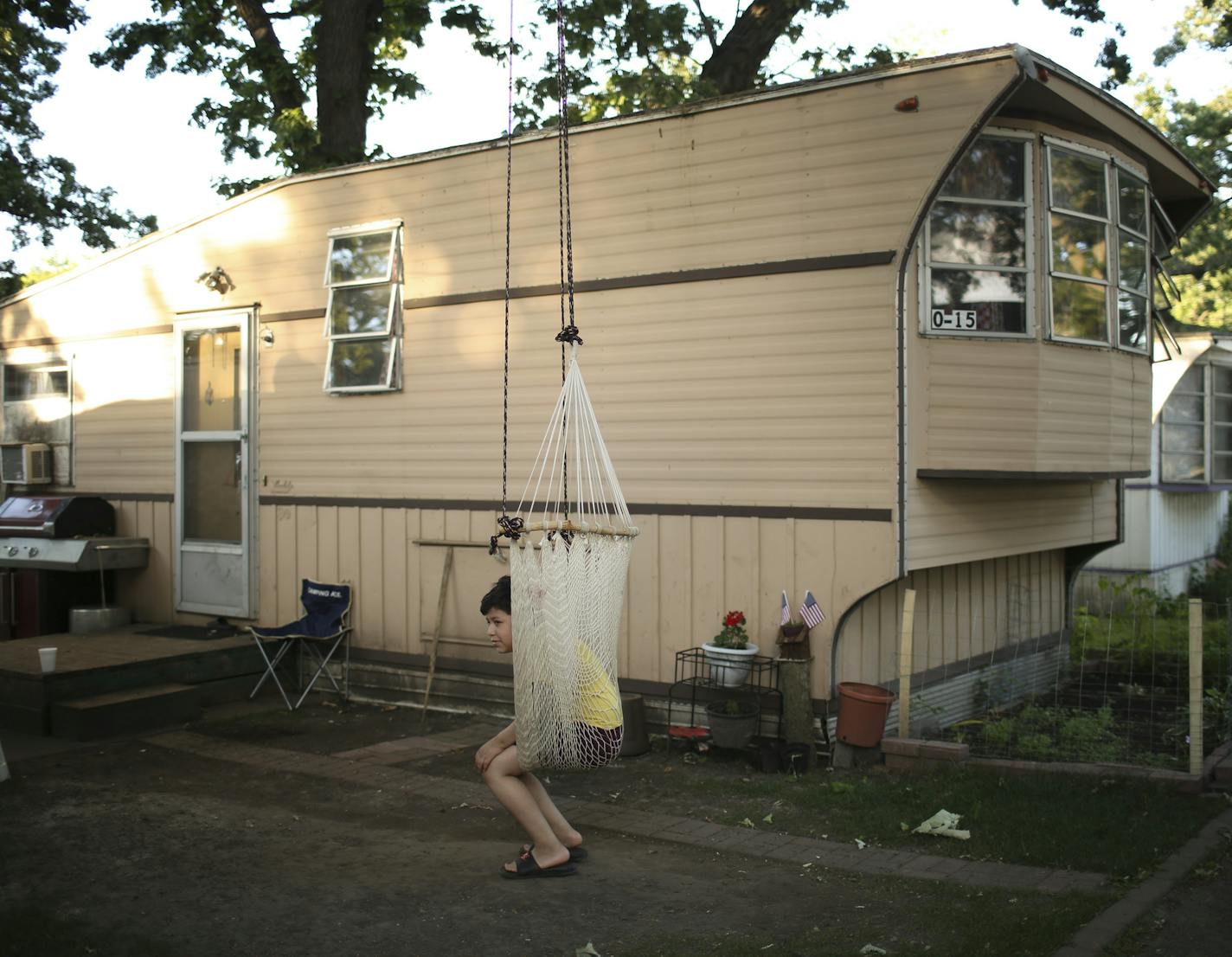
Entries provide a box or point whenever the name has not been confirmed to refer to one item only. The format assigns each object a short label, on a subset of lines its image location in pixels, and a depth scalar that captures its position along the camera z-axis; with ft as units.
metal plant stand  23.29
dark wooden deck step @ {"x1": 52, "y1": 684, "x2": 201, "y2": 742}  25.29
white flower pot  23.08
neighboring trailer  44.29
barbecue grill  32.91
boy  16.22
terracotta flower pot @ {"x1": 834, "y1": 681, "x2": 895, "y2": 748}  22.13
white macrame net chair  15.79
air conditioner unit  36.27
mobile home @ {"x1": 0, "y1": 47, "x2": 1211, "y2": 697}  22.76
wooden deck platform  26.04
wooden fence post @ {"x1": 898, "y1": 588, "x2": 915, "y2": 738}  22.63
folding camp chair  28.73
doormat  31.17
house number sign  23.25
